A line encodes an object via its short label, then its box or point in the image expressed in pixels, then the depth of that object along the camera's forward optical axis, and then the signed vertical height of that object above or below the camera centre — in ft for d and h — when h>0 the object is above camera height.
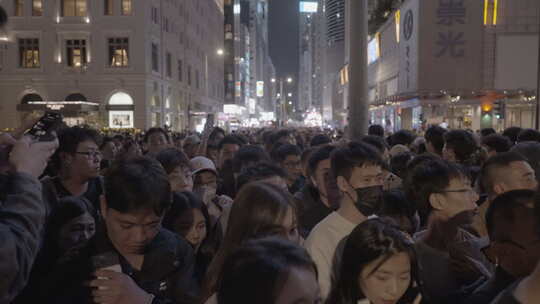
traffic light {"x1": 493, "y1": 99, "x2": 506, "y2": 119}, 71.72 +1.68
